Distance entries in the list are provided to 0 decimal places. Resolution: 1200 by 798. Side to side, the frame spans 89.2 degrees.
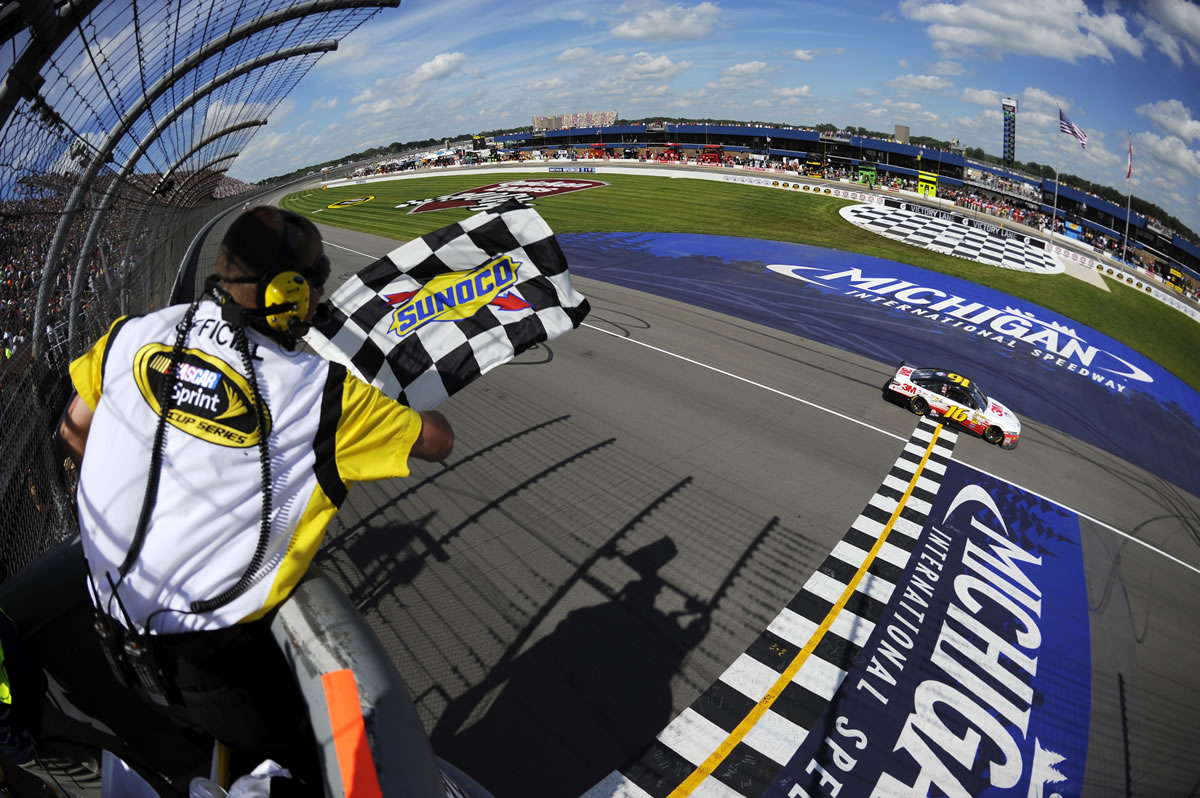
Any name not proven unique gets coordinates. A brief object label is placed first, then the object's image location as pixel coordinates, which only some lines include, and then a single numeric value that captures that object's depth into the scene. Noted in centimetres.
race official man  142
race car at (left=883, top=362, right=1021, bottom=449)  1166
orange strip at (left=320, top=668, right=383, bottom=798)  132
